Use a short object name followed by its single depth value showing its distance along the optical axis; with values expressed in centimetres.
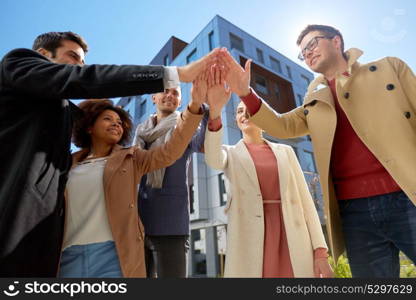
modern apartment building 1251
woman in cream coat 206
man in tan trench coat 155
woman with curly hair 161
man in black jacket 120
